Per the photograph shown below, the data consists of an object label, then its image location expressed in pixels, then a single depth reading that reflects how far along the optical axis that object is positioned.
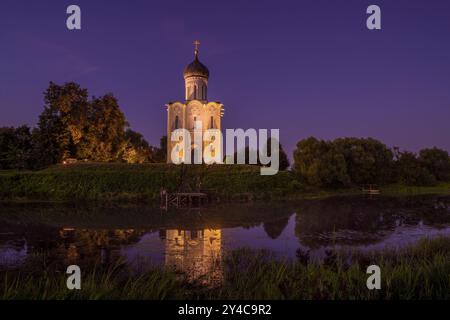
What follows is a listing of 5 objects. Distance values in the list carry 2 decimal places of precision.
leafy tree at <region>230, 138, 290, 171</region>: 57.59
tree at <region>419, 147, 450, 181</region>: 54.00
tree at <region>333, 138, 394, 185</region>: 45.53
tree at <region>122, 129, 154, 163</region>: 46.41
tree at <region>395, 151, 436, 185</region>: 49.62
